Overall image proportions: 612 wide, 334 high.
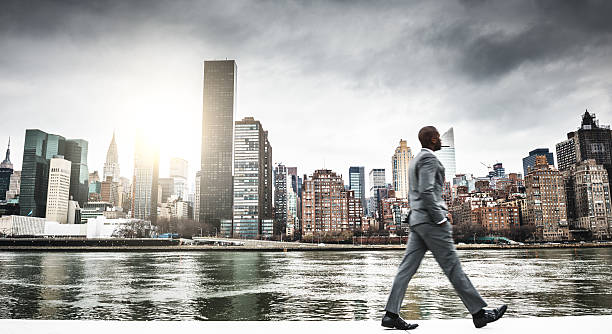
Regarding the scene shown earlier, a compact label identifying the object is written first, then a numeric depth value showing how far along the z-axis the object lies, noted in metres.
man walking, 3.77
